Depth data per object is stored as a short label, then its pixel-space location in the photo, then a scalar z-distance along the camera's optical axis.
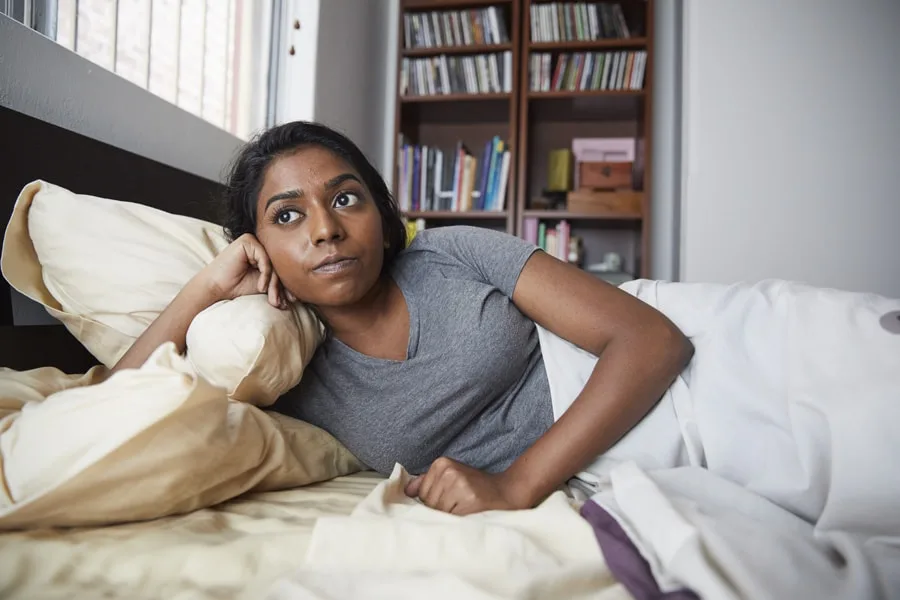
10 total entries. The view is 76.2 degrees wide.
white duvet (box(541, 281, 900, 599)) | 0.48
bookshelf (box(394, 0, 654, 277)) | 2.66
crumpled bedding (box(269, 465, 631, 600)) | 0.48
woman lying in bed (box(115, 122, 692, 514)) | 0.81
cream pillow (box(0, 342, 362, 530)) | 0.57
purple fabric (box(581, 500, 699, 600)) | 0.47
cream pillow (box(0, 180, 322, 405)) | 0.98
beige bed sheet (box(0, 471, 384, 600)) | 0.51
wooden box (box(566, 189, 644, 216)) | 2.65
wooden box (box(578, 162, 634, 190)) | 2.71
